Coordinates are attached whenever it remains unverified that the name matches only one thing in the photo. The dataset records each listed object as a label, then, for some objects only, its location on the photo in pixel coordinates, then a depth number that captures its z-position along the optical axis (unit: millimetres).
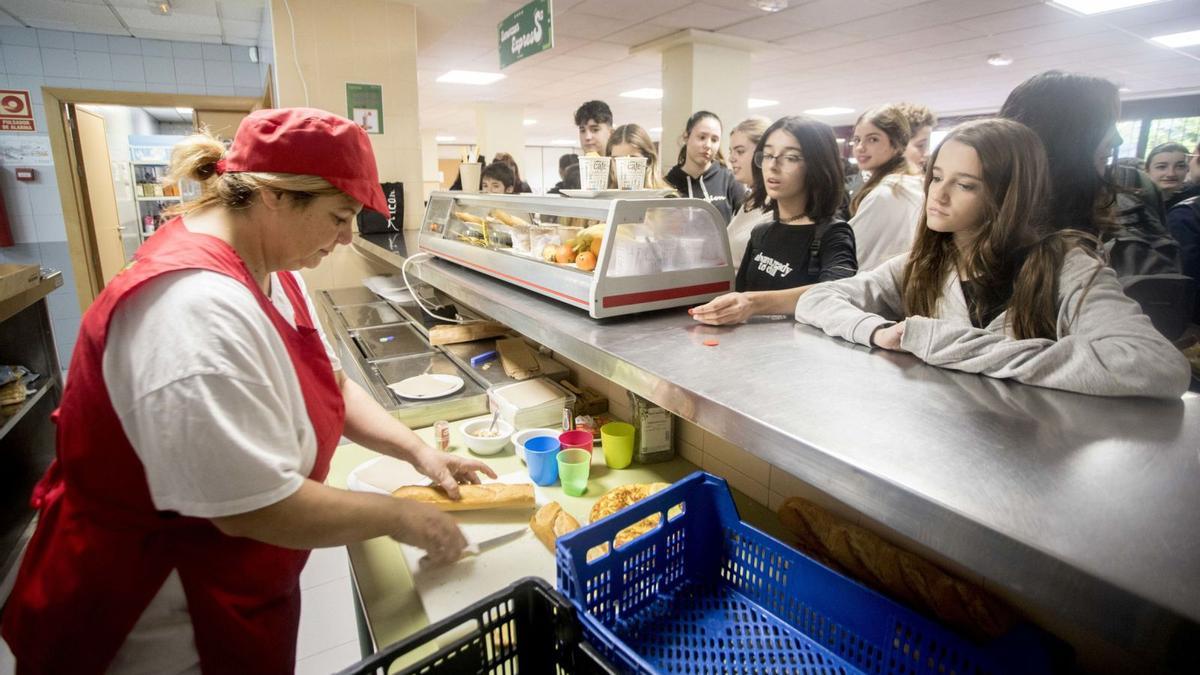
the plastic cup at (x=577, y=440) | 1722
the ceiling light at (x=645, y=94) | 8883
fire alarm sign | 5090
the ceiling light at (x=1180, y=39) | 5918
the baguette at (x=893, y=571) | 1002
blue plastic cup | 1634
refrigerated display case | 1397
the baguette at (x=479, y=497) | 1437
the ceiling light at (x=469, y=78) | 8078
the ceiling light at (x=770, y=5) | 4801
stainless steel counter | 516
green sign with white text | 3197
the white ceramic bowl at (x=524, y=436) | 1771
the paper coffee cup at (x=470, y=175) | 3120
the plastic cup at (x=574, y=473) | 1588
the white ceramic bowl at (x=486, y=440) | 1818
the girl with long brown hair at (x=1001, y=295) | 921
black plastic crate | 782
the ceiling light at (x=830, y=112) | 11445
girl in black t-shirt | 1820
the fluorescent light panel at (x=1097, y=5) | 4891
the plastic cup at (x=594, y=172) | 1694
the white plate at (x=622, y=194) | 1553
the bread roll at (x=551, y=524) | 1366
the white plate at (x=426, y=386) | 2064
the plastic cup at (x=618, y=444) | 1724
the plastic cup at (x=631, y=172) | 1670
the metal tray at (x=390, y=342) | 2592
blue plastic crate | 965
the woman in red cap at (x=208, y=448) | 807
